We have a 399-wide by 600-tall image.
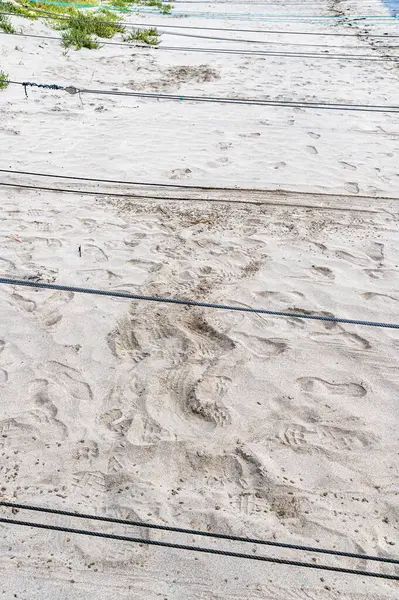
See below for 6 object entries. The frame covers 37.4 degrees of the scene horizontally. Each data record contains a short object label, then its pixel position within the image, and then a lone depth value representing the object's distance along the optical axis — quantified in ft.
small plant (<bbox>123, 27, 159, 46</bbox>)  34.01
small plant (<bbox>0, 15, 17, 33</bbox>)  31.81
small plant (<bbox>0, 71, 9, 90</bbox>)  25.05
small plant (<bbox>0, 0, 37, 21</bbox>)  34.45
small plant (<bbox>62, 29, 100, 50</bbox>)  31.78
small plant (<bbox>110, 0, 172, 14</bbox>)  44.53
